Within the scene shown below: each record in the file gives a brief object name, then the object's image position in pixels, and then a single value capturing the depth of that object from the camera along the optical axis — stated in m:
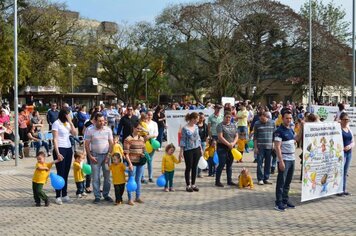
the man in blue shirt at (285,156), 8.52
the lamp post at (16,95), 14.14
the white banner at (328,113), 15.95
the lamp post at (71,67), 53.53
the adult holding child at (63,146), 9.17
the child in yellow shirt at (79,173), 9.68
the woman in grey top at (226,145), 10.88
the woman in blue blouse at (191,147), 10.09
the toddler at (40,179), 8.99
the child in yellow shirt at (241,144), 14.86
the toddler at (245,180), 10.74
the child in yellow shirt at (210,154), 12.27
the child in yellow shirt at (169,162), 10.22
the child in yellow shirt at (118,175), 9.09
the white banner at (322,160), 8.72
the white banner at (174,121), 15.91
